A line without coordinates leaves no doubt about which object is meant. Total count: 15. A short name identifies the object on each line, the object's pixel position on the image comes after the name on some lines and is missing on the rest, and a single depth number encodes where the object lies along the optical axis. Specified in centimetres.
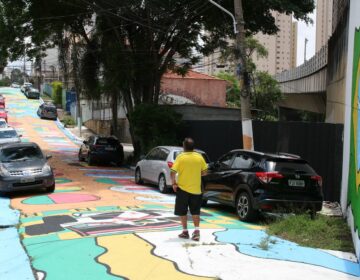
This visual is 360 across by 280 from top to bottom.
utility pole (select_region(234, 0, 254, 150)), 1619
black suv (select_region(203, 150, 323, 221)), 1129
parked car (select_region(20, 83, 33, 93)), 9518
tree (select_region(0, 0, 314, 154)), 2517
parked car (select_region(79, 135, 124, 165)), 2702
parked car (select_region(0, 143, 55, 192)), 1574
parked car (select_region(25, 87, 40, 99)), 8531
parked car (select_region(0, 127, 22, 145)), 2541
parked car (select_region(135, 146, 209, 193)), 1683
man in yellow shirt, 912
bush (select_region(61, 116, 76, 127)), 5481
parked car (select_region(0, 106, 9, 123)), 4802
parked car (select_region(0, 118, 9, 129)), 3238
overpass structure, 2831
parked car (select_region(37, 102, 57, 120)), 5934
